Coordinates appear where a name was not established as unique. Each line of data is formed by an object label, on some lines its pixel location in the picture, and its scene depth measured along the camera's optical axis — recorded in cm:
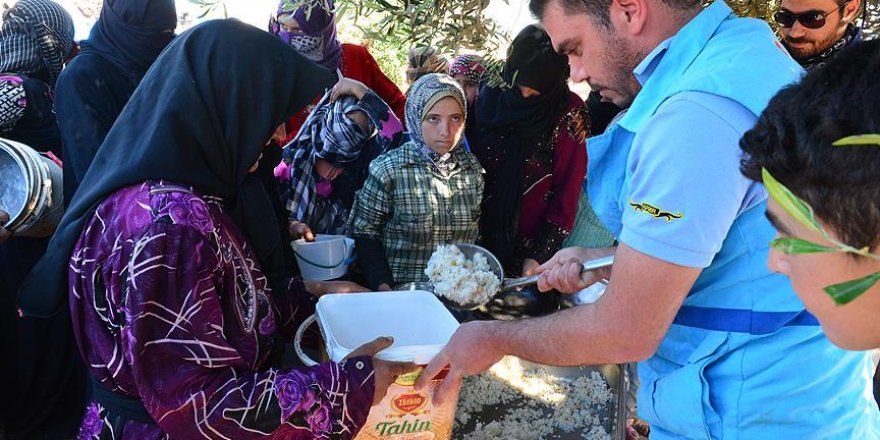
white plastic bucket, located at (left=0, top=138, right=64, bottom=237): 225
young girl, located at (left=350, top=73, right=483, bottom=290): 294
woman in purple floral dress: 132
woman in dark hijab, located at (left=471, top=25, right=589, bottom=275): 314
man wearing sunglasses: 255
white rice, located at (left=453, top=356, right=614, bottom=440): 227
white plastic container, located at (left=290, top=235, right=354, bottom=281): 276
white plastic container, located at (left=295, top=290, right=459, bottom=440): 157
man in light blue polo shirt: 101
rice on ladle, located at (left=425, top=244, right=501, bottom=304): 216
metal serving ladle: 154
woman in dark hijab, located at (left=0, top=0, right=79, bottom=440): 257
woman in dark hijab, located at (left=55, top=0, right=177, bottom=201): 256
